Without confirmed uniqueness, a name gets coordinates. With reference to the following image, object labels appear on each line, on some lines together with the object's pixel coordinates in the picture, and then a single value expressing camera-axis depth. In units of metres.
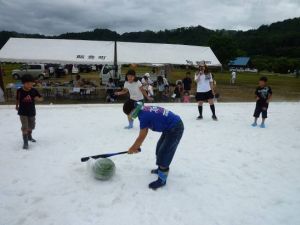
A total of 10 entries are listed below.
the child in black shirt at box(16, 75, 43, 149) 4.28
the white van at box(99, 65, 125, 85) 14.91
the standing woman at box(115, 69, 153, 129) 5.49
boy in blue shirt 2.86
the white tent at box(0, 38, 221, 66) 11.31
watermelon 3.24
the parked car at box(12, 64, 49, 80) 21.09
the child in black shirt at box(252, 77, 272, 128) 5.87
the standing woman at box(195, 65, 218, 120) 6.44
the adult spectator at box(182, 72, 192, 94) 11.49
